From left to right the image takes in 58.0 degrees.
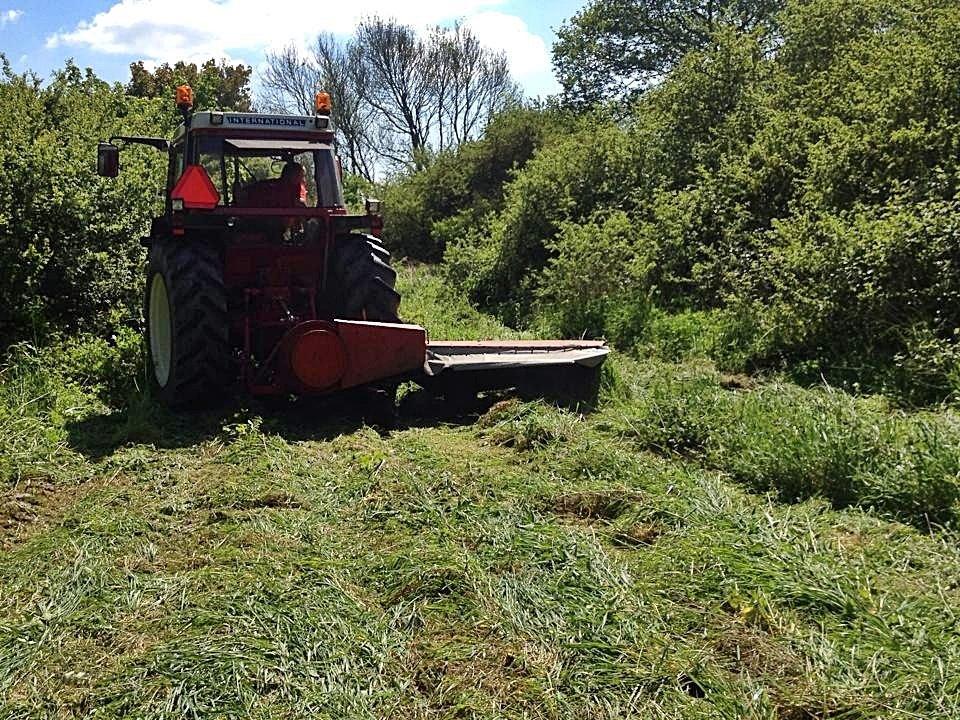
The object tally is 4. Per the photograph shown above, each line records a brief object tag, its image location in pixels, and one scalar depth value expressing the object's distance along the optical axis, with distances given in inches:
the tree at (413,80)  1236.5
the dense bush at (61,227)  305.6
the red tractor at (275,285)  229.8
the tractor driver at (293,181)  266.5
